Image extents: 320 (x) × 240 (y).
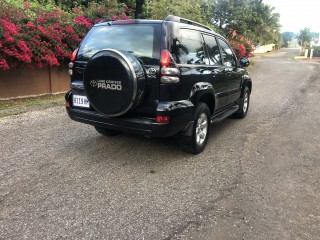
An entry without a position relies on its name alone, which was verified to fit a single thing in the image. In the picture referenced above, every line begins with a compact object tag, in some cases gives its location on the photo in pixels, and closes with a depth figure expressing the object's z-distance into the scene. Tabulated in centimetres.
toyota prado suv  355
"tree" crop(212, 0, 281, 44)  2045
